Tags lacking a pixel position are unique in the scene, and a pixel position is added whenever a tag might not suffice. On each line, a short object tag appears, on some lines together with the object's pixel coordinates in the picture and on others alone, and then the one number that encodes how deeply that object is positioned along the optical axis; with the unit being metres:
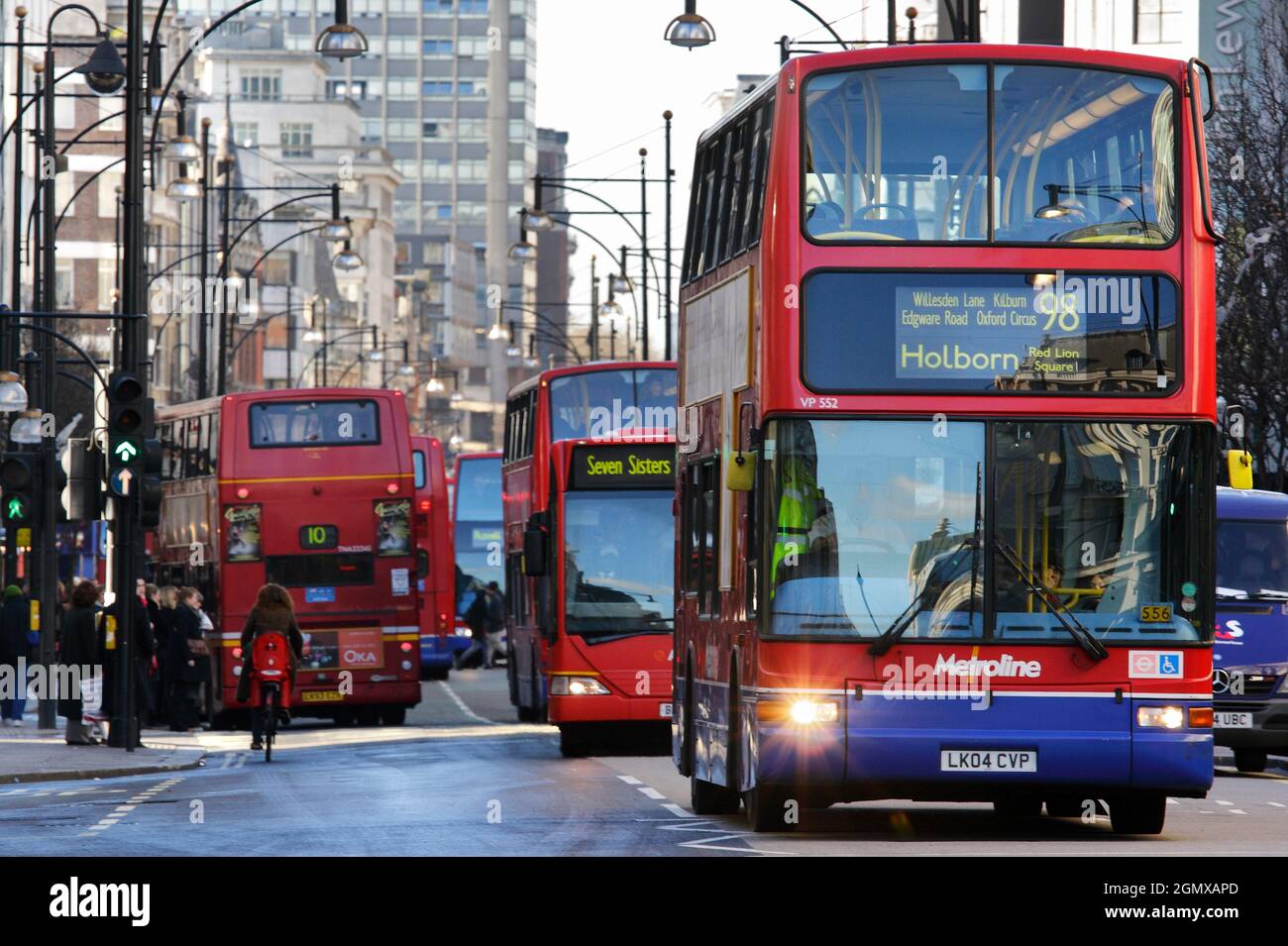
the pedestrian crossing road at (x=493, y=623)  61.12
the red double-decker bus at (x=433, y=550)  43.22
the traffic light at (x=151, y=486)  28.84
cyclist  29.28
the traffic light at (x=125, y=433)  28.62
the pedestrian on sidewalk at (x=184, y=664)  35.34
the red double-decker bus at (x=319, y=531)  37.00
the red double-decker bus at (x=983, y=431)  15.80
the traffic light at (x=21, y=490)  32.12
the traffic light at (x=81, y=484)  29.62
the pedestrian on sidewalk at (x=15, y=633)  37.50
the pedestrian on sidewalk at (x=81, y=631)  32.00
